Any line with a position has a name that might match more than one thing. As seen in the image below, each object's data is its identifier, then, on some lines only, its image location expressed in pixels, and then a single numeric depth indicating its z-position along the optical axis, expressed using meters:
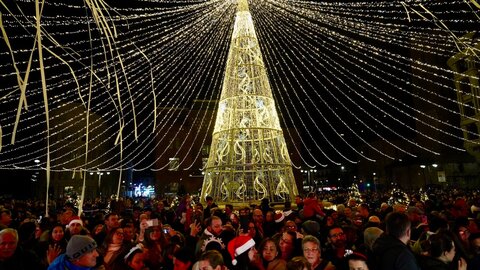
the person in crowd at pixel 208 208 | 9.82
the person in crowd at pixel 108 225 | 6.84
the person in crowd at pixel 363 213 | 8.26
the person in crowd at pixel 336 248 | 4.90
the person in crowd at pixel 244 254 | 4.77
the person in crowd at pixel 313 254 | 4.43
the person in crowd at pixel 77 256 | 3.46
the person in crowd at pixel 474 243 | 5.06
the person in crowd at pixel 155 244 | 5.28
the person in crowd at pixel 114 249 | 4.80
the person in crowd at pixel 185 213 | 9.35
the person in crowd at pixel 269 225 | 8.01
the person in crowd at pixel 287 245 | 5.28
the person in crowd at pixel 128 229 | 6.67
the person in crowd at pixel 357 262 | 3.76
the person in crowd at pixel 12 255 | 4.62
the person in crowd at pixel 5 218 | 7.66
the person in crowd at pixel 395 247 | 3.40
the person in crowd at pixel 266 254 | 4.79
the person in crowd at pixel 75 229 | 6.31
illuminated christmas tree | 16.34
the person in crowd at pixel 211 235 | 5.33
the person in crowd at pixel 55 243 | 5.84
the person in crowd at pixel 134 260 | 4.53
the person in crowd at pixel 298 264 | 3.77
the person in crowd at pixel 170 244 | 5.57
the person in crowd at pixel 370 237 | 4.94
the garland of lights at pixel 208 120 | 13.73
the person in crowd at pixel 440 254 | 3.88
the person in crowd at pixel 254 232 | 6.71
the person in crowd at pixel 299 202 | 12.04
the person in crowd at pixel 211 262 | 3.71
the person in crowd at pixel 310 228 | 6.45
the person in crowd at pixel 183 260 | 4.32
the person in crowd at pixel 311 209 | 8.70
